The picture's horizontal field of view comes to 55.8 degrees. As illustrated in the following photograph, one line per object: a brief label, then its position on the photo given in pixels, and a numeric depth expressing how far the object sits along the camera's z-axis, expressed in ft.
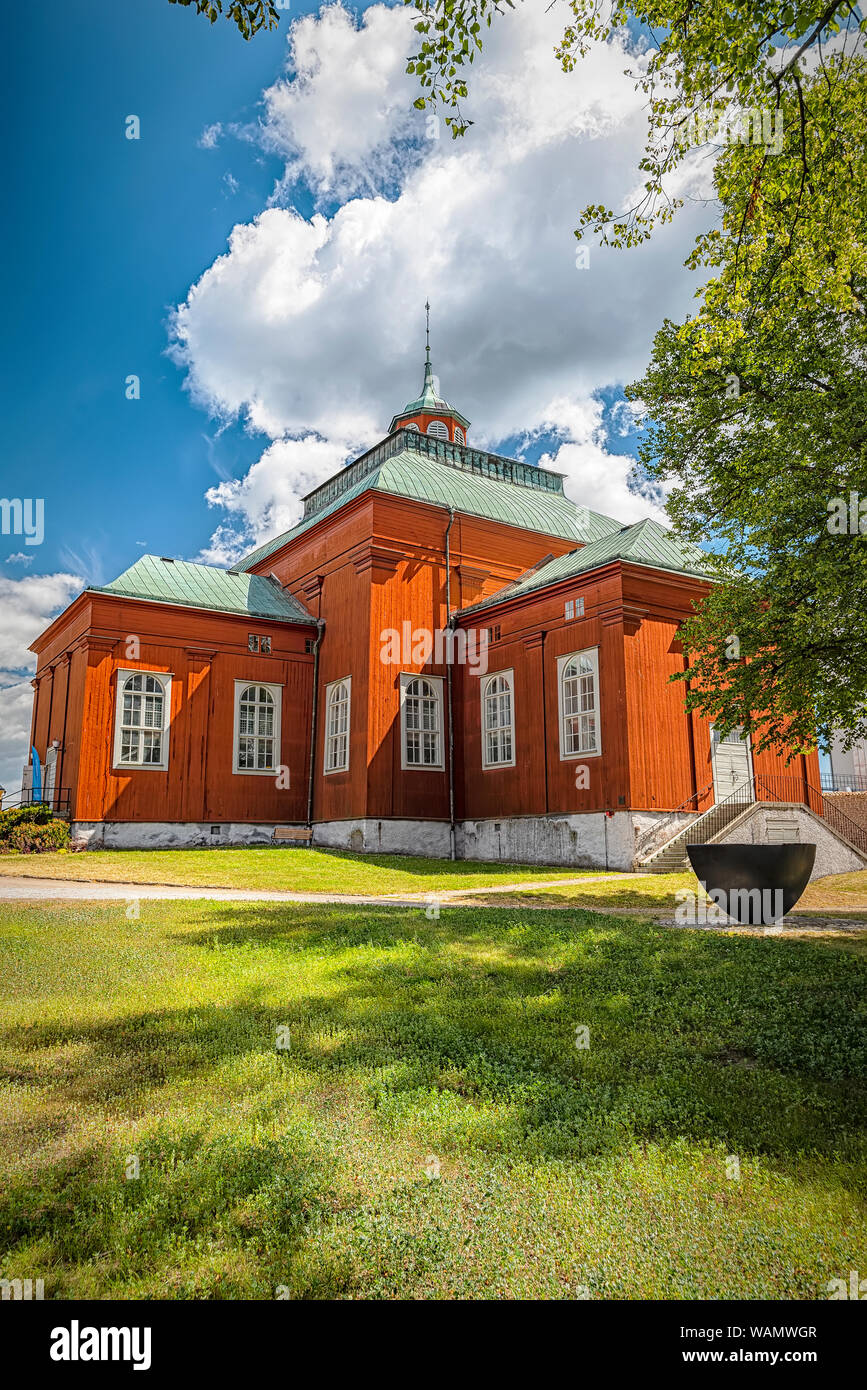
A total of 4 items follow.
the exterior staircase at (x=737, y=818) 55.47
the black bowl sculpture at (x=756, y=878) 32.50
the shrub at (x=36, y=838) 63.57
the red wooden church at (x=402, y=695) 60.44
